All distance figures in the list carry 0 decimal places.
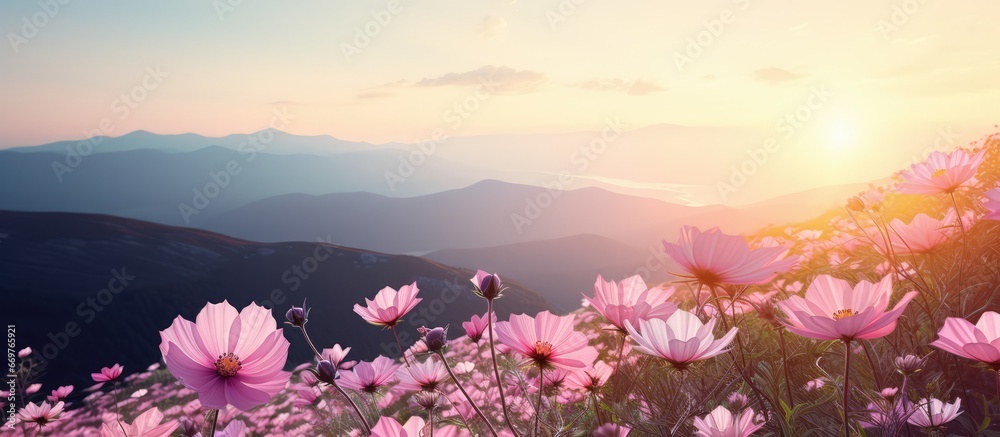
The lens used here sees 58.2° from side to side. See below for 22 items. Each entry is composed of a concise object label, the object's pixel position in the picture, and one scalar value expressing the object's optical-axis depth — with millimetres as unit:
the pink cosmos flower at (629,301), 568
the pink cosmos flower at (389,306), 719
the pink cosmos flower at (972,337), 535
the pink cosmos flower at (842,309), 496
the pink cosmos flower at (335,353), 746
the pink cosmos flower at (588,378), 646
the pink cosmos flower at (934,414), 573
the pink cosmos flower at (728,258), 559
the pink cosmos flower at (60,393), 1363
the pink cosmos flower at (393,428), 477
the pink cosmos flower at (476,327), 777
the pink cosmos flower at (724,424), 532
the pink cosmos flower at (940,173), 796
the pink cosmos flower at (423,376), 676
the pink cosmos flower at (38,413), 925
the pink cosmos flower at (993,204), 667
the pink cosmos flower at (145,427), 513
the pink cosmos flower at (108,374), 1218
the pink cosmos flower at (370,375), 681
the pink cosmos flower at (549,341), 576
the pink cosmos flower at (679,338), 510
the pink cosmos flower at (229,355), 522
